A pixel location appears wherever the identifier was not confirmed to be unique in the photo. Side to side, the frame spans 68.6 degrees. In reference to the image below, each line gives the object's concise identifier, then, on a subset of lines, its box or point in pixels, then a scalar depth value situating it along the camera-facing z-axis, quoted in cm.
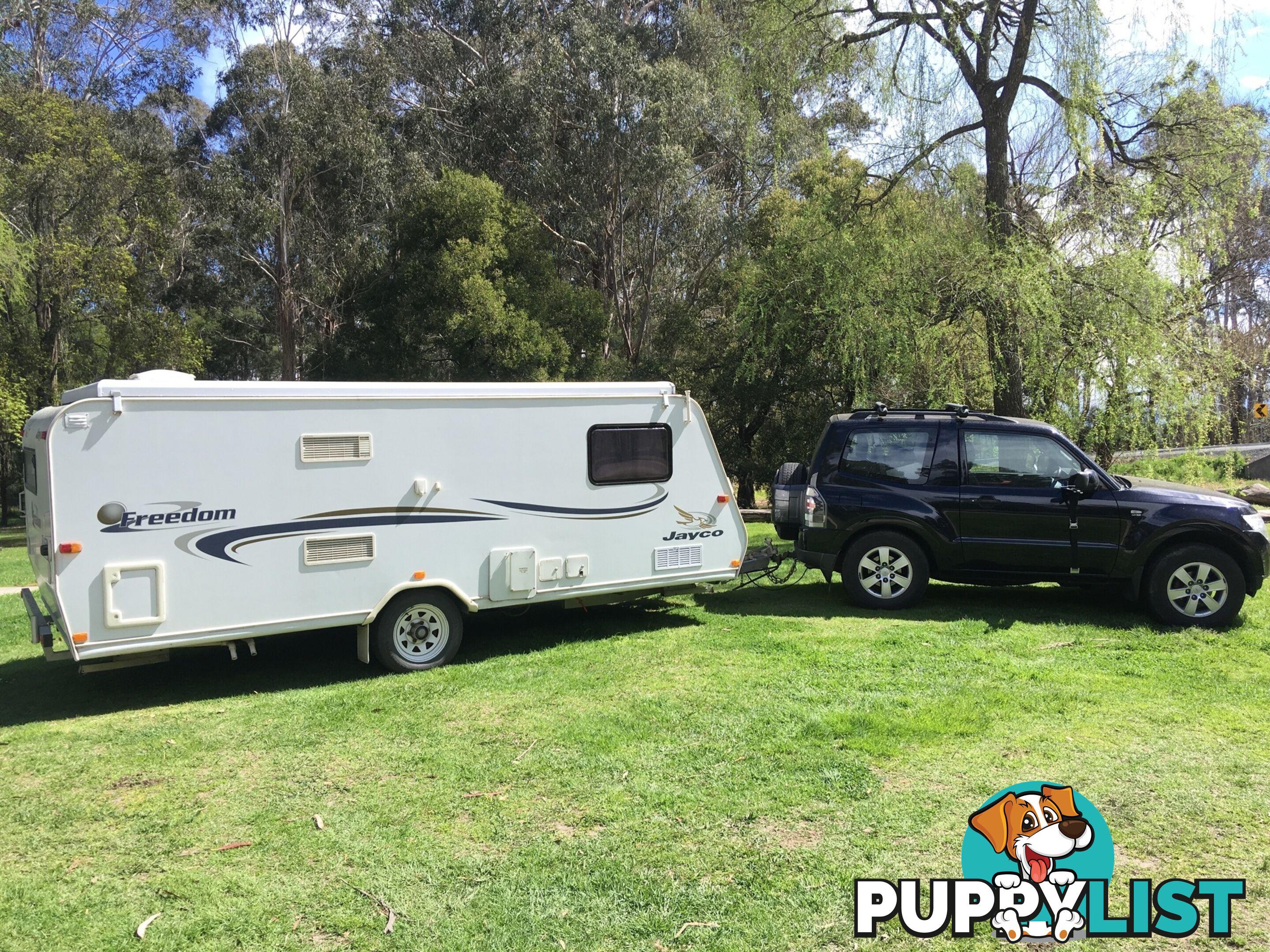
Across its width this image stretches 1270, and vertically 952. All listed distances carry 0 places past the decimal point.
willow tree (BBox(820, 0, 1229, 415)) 1344
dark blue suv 795
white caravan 623
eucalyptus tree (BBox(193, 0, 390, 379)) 2655
